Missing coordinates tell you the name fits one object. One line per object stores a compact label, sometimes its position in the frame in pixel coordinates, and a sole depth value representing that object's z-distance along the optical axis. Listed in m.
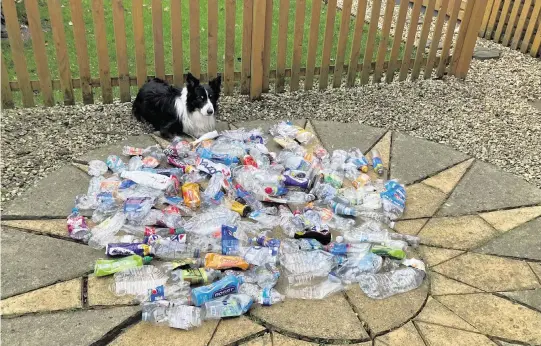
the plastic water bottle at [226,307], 2.85
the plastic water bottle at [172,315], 2.79
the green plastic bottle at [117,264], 3.06
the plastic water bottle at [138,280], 2.98
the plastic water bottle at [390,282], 3.10
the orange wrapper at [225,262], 3.18
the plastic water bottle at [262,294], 2.96
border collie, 4.58
